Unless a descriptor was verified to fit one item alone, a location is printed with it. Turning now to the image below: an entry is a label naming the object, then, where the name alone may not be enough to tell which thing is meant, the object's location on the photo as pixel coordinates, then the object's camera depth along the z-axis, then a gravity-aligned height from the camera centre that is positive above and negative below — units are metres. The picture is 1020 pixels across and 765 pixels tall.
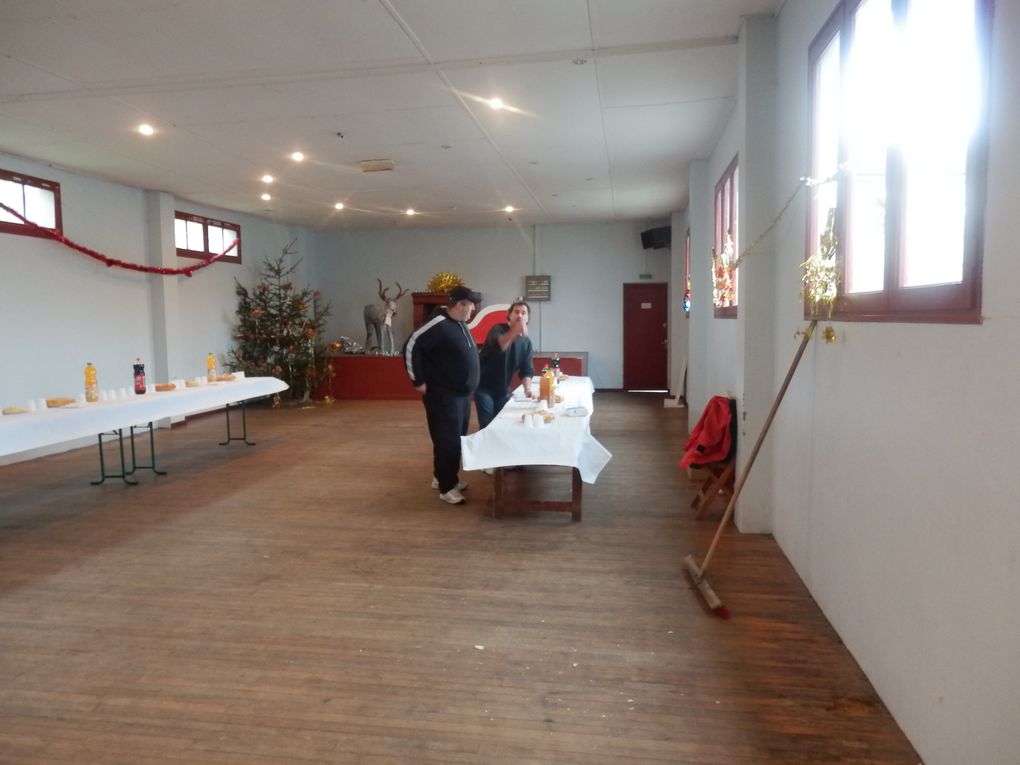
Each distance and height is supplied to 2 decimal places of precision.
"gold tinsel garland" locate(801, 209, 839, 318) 2.90 +0.24
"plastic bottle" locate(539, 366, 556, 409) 5.06 -0.42
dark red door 12.27 -0.07
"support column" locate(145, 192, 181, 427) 8.66 +0.74
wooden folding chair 4.45 -1.05
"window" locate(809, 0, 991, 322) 1.80 +0.59
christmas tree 10.48 +0.02
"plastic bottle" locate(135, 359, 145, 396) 5.68 -0.32
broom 3.09 -1.23
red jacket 4.45 -0.71
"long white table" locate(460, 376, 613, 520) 4.23 -0.72
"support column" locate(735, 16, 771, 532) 4.10 +0.41
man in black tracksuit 4.73 -0.22
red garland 6.83 +1.01
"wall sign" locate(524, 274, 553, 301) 12.41 +0.89
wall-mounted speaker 11.48 +1.66
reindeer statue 11.90 +0.30
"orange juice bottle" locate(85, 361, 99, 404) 5.18 -0.34
